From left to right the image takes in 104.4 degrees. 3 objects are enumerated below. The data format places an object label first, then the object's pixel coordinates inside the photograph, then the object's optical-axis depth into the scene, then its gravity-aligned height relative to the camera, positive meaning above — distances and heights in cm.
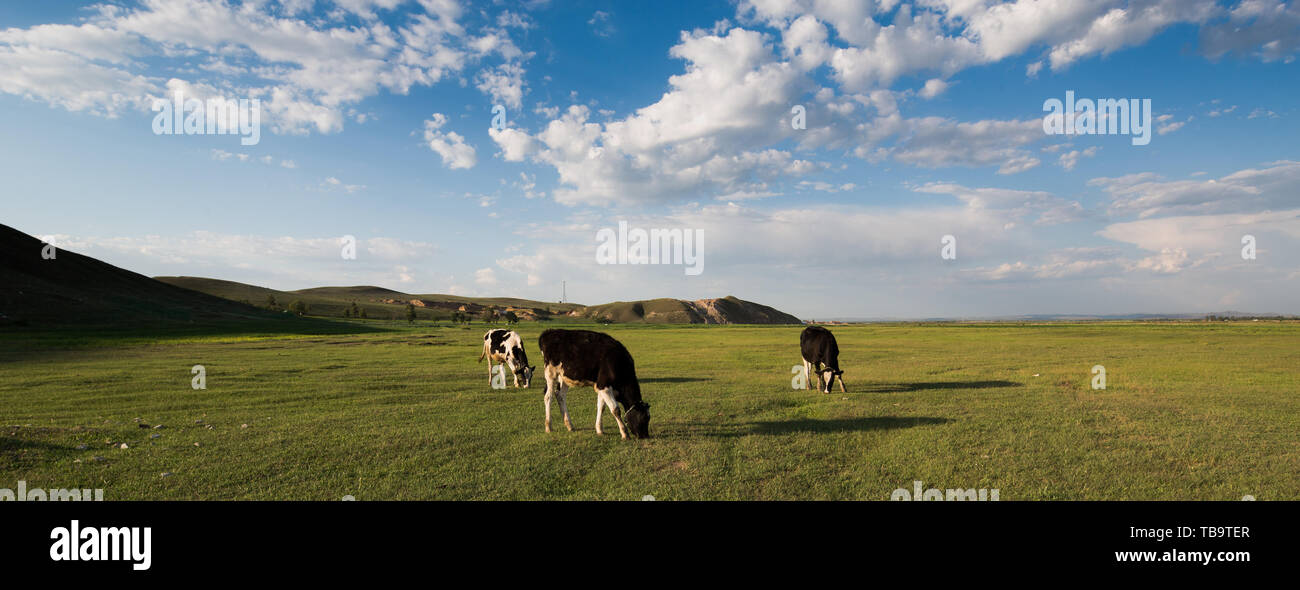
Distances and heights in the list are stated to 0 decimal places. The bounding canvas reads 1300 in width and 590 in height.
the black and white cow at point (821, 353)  2023 -212
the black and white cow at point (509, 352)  2227 -214
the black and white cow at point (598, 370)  1227 -165
